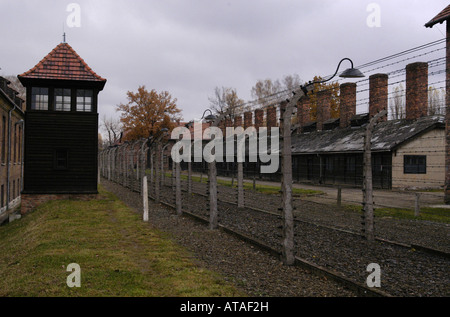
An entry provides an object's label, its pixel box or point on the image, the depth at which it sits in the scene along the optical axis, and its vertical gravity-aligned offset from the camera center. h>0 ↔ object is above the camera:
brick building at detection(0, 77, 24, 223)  20.62 +0.41
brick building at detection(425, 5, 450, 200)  19.25 +2.87
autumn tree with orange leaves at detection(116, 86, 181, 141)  62.56 +7.41
